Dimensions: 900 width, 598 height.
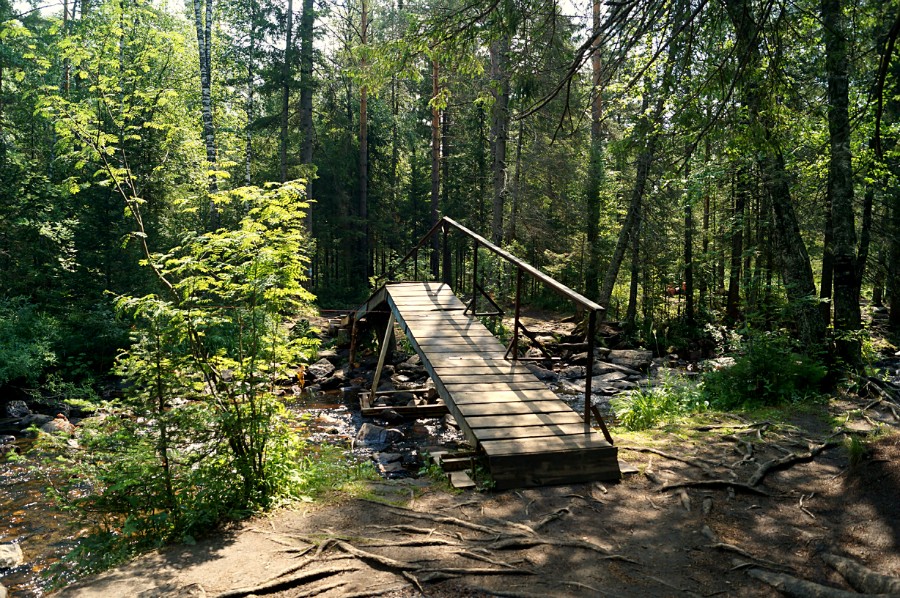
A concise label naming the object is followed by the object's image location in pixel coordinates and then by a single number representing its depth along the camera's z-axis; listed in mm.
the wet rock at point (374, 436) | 8914
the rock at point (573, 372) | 14589
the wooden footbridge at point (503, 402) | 5188
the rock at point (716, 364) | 9345
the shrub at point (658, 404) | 7645
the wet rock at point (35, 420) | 10367
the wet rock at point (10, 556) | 5280
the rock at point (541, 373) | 14183
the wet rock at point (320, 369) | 14031
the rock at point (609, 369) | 14102
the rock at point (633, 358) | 14946
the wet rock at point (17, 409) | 11005
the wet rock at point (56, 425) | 9594
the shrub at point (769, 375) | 7891
